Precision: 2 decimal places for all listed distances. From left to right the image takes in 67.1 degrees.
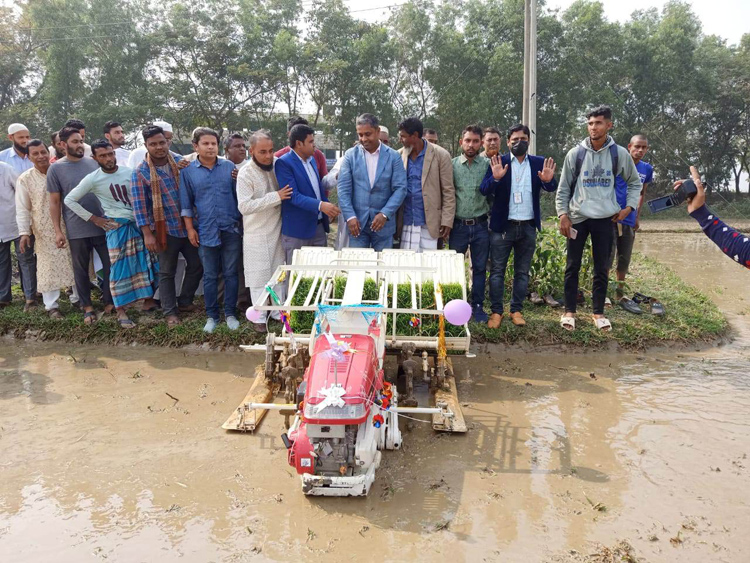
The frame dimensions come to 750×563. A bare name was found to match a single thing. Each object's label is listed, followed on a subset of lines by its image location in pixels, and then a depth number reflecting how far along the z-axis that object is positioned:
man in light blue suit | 6.05
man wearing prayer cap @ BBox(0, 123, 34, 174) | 7.66
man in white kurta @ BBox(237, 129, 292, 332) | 6.07
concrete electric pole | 10.19
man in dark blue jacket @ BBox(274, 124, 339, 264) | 6.09
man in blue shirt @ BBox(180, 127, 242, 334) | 6.23
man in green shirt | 6.30
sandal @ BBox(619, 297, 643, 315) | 6.93
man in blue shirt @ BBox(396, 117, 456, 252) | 6.28
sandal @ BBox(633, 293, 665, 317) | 6.85
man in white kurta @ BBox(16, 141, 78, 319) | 6.94
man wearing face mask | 6.17
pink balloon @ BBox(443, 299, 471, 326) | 3.95
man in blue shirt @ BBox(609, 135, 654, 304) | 7.23
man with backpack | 6.07
